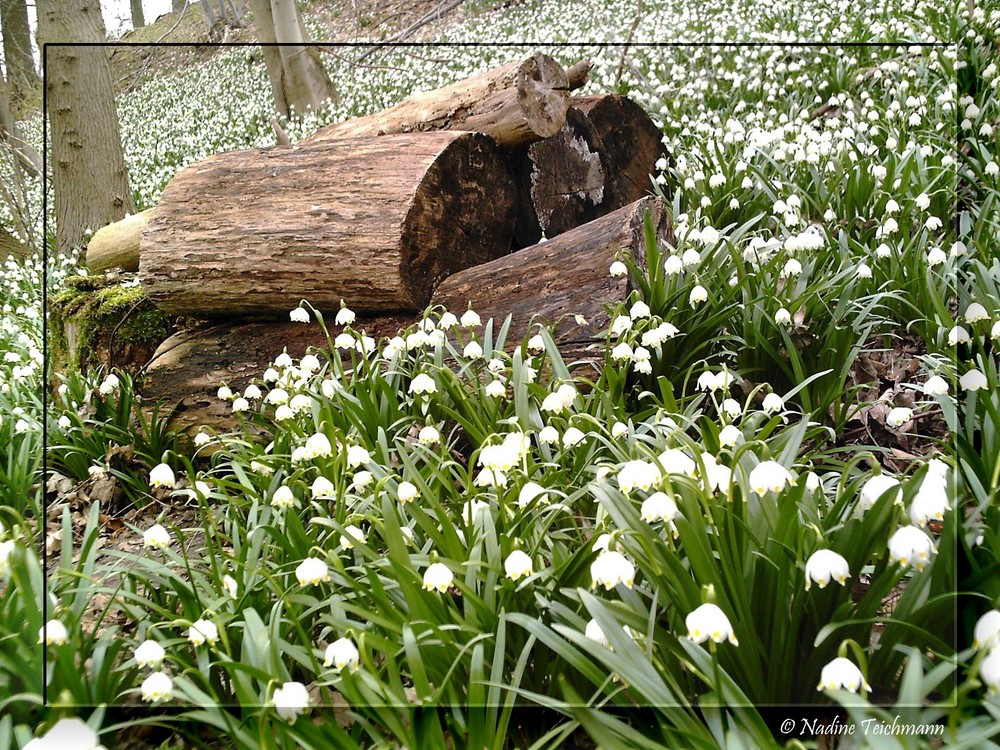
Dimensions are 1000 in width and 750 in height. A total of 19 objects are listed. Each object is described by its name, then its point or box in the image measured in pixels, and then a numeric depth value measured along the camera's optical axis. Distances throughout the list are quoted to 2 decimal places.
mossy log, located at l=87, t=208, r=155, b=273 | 2.25
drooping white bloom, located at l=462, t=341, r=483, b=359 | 2.26
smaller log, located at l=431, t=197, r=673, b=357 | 2.22
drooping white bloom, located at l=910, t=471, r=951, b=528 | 1.22
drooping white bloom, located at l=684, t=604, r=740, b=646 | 1.13
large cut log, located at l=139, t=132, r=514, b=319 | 2.05
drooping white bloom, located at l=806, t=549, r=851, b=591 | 1.20
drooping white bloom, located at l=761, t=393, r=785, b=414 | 1.83
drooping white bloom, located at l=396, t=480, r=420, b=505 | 1.69
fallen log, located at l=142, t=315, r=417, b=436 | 2.26
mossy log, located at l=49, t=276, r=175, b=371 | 2.29
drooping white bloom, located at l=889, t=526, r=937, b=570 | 1.20
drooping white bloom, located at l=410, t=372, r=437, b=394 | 2.13
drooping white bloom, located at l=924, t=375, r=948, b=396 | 1.70
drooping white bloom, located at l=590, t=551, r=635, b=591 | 1.24
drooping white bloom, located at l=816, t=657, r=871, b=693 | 1.11
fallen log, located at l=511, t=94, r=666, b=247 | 2.16
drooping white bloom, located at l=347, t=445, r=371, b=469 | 1.89
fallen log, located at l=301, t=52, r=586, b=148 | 2.21
